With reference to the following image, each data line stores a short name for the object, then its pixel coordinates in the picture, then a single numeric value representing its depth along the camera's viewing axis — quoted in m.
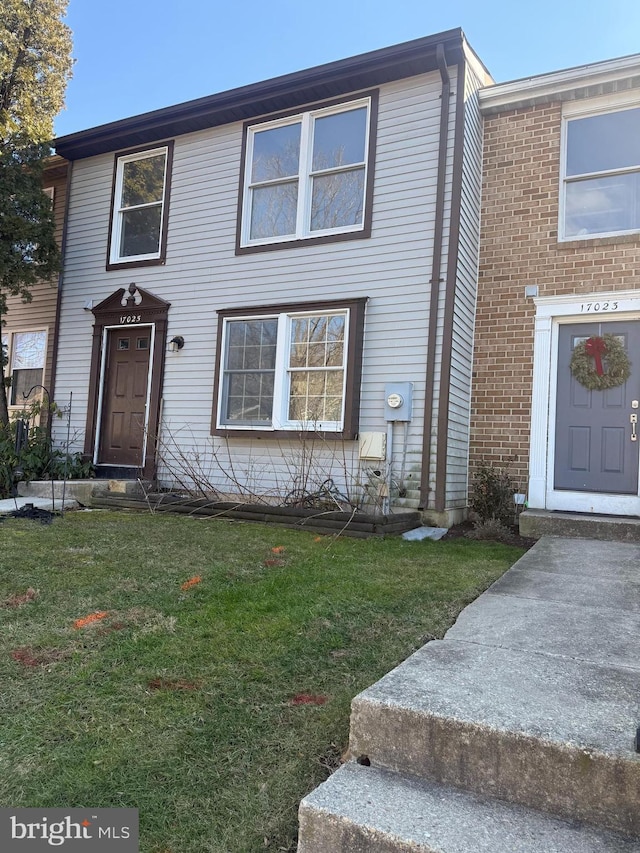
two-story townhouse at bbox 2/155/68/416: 10.05
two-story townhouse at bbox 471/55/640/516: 6.47
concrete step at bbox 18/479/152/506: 7.74
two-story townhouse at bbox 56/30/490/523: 6.83
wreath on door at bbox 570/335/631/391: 6.37
